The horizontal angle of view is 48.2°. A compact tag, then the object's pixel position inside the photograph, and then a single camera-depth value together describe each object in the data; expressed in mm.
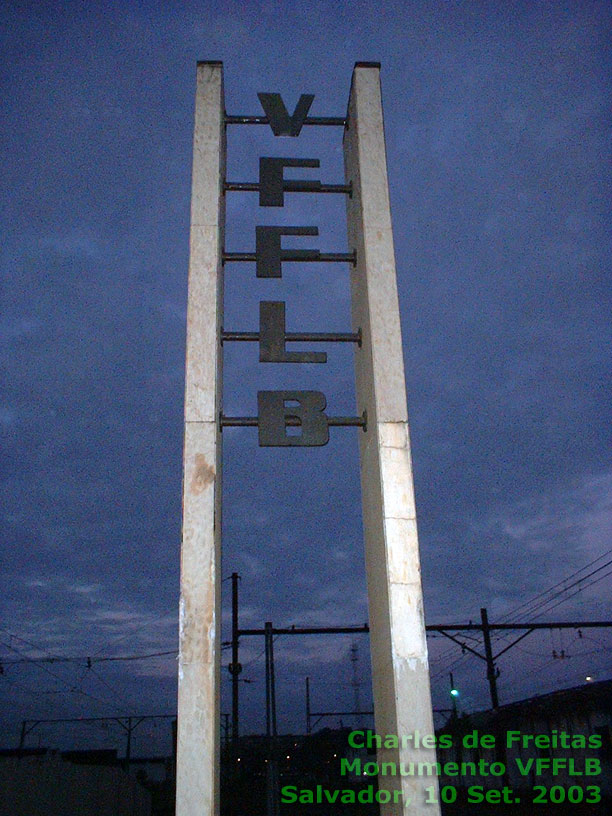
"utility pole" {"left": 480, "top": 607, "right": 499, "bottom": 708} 18953
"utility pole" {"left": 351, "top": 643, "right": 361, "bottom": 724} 56500
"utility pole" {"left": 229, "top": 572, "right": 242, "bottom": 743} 18486
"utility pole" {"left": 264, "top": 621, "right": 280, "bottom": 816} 14123
